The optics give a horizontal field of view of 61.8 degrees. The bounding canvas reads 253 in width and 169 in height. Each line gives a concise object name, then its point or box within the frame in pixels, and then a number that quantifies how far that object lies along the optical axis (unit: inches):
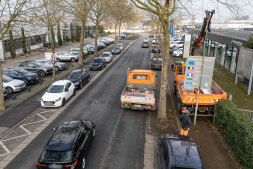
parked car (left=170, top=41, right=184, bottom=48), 1903.3
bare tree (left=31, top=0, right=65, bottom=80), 884.0
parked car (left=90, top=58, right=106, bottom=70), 1101.1
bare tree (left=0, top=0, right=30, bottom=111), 573.0
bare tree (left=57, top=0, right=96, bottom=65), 1122.4
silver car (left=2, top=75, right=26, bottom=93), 749.9
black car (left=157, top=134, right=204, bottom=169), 291.1
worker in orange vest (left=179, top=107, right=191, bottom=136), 411.8
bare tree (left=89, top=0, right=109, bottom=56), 1378.3
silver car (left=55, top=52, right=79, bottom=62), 1338.6
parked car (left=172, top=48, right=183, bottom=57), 1496.1
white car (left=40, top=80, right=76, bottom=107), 618.2
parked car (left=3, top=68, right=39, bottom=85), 847.7
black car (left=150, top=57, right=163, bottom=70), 1077.1
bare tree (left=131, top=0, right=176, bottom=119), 488.7
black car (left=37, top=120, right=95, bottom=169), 320.3
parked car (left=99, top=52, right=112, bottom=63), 1297.6
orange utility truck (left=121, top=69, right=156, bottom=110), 559.2
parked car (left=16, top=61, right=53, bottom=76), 970.7
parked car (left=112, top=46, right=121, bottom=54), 1646.3
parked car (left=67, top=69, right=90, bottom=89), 788.0
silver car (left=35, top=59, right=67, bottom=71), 1083.8
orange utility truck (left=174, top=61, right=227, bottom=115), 499.5
